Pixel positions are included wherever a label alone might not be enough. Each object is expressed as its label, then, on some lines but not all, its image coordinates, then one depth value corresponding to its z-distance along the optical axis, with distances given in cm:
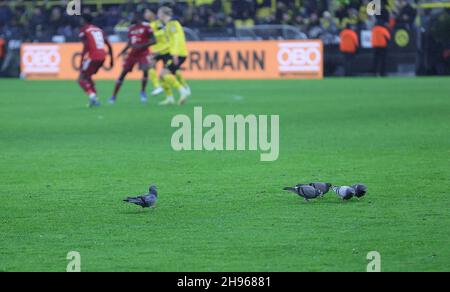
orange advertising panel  3744
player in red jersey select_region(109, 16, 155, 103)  2819
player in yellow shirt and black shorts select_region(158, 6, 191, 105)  2689
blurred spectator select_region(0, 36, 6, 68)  4112
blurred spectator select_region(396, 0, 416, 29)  3753
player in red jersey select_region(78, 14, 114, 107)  2661
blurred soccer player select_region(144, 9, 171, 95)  2832
